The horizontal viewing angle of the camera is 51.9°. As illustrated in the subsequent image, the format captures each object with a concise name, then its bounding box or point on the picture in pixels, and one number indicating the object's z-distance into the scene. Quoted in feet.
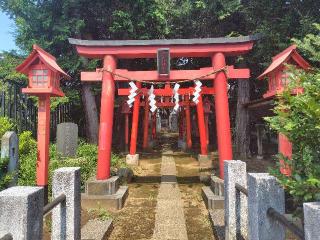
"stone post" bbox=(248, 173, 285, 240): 12.14
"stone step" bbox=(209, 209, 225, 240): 19.55
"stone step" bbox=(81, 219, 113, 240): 18.92
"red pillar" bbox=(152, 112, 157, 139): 87.19
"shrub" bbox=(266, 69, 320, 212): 8.20
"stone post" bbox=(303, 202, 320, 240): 7.25
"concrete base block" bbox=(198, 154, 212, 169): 47.93
